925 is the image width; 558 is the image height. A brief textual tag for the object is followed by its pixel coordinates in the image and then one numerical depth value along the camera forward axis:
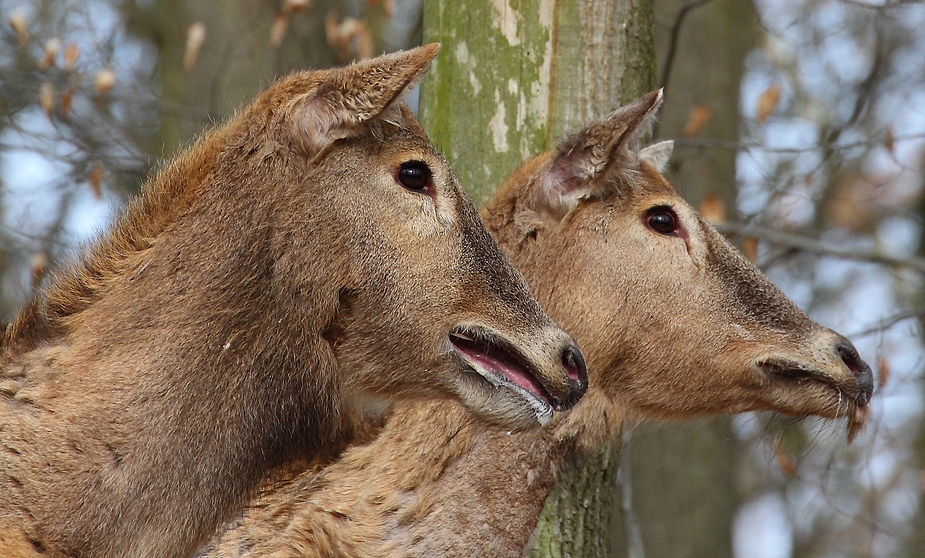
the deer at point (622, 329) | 10.40
